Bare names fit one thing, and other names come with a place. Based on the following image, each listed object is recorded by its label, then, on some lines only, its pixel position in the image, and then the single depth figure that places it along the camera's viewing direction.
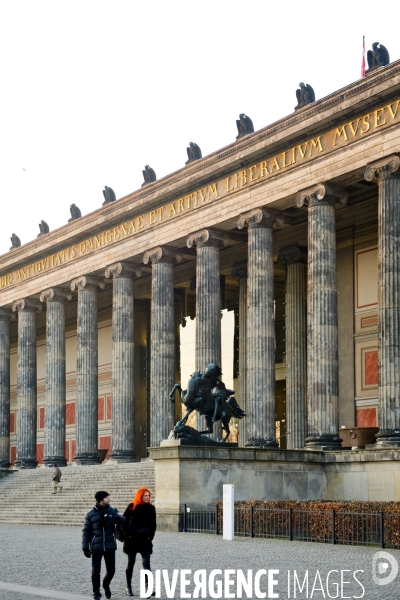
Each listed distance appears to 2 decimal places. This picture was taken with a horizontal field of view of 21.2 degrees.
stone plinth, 32.97
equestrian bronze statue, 34.78
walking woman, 16.42
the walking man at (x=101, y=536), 15.65
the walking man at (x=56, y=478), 44.50
